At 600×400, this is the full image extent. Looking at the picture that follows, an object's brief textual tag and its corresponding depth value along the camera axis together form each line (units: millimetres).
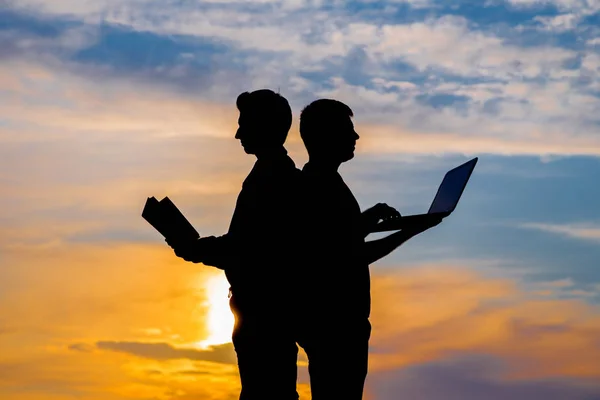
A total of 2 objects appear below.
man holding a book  9227
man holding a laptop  9164
